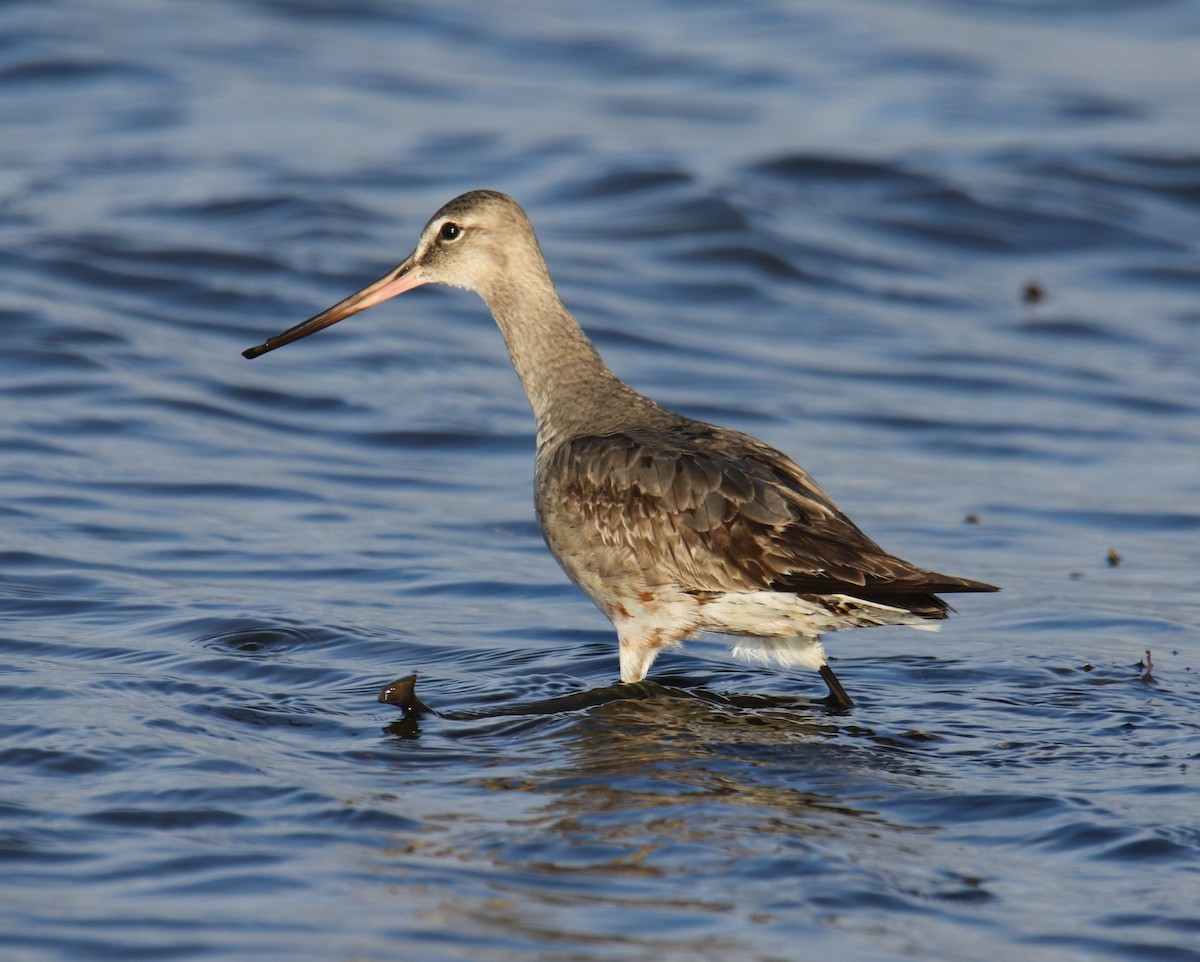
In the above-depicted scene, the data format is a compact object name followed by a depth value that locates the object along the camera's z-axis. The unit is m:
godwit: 12.03
